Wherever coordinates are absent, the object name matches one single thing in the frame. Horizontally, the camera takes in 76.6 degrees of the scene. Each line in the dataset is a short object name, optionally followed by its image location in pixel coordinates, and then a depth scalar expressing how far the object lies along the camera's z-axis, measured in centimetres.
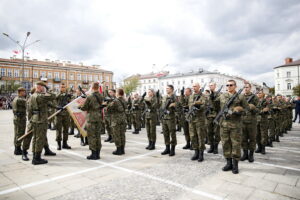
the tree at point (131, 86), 7631
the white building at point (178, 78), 7812
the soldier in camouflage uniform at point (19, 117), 608
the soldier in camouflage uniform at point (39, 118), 514
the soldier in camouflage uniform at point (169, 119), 610
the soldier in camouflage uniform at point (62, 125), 677
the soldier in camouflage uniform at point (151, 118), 680
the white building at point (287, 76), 5794
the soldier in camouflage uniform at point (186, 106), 721
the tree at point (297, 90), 4491
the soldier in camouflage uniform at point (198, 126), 549
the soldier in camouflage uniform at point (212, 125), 588
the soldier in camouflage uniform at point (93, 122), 566
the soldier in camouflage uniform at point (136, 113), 1115
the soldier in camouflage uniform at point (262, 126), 648
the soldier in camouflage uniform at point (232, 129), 454
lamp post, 1948
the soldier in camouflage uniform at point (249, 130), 556
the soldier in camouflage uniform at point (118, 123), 627
